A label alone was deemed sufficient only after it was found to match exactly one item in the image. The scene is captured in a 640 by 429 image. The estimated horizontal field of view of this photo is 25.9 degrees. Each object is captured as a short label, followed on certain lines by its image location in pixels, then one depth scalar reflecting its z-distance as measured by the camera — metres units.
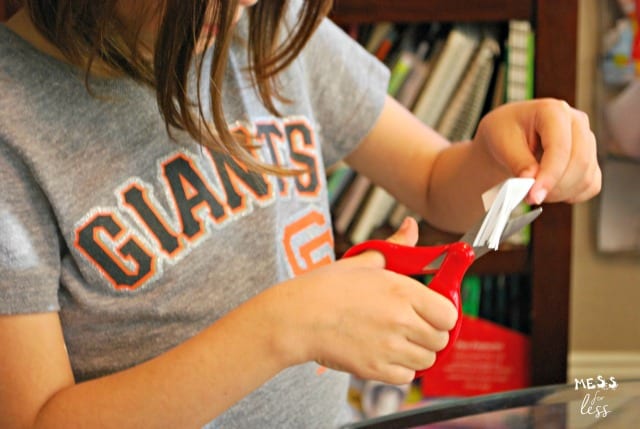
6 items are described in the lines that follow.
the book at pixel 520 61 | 1.28
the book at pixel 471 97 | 1.31
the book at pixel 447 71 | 1.31
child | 0.84
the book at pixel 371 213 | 1.33
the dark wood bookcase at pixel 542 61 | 1.26
